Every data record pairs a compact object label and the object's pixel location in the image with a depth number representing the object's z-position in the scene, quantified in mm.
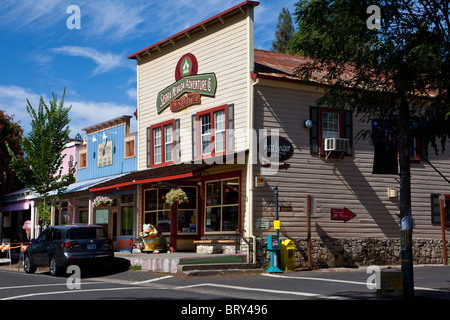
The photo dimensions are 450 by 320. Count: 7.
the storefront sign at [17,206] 33500
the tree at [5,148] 37062
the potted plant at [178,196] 21422
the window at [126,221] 26703
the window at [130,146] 27741
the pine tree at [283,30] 48794
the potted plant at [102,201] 25391
